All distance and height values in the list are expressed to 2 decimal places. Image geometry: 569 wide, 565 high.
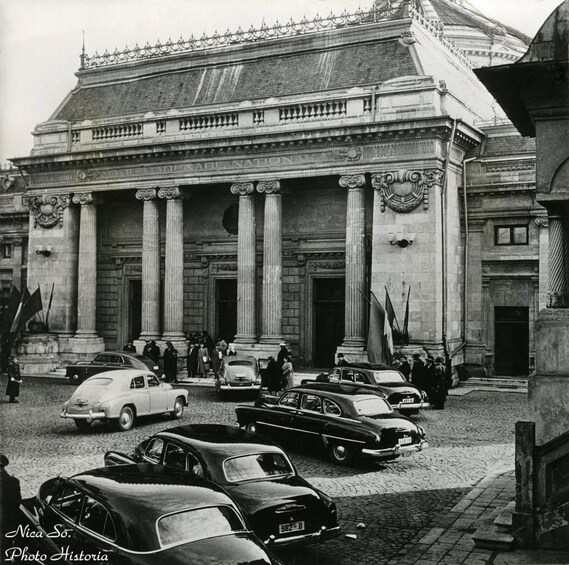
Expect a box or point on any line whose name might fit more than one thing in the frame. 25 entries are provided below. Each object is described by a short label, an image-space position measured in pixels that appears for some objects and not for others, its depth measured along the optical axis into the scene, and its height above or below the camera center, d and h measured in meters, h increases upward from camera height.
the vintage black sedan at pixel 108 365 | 27.86 -2.24
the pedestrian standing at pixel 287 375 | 25.08 -2.30
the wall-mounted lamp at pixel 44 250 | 36.72 +2.65
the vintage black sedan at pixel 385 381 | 20.84 -2.16
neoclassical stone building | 29.62 +4.79
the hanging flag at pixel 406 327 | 28.95 -0.78
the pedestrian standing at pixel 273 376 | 26.05 -2.42
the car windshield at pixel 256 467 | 10.43 -2.27
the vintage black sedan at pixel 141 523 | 7.40 -2.27
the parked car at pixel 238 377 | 25.00 -2.37
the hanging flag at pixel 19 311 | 31.89 -0.30
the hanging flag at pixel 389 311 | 28.12 -0.16
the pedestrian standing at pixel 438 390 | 23.70 -2.64
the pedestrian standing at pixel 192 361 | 31.28 -2.32
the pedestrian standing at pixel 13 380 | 24.00 -2.45
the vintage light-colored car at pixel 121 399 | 18.78 -2.44
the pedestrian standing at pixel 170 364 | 30.31 -2.37
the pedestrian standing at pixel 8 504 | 8.44 -2.30
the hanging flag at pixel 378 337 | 26.78 -1.10
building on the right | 11.25 +2.02
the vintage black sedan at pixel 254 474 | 9.68 -2.37
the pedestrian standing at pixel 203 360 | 31.66 -2.29
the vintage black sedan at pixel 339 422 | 15.02 -2.43
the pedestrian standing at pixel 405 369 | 25.85 -2.14
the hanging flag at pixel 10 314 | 30.83 -0.41
